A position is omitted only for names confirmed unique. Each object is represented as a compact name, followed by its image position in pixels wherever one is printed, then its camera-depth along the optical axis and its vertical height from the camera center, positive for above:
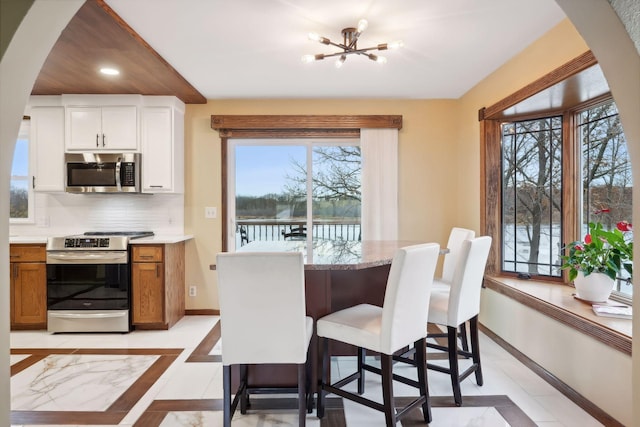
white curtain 4.04 +0.34
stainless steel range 3.42 -0.68
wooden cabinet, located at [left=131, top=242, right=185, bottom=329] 3.50 -0.73
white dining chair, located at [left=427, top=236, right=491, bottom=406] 2.15 -0.58
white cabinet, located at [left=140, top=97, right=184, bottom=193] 3.72 +0.70
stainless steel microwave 3.64 +0.39
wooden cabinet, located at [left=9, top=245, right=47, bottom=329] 3.46 -0.71
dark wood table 2.03 -0.46
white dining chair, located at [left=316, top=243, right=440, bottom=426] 1.76 -0.60
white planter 2.36 -0.50
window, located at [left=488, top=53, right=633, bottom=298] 2.50 +0.31
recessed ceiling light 2.96 +1.17
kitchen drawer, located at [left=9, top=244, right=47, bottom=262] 3.46 -0.39
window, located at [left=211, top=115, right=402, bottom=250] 3.99 +0.84
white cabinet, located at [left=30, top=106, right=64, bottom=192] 3.67 +0.67
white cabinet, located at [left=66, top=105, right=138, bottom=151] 3.64 +0.85
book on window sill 2.14 -0.61
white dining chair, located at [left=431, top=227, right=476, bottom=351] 2.84 -0.40
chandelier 2.30 +1.10
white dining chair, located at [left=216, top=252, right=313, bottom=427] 1.65 -0.47
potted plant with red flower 2.25 -0.31
